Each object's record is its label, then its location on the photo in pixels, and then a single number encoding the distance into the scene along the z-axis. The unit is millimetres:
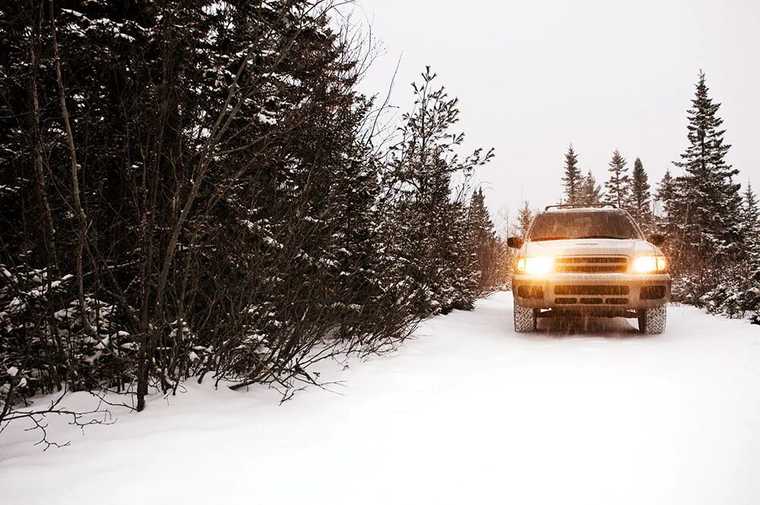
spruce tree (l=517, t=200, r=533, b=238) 50594
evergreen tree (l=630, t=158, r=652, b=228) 46941
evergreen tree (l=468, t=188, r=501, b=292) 14409
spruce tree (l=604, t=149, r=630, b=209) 49906
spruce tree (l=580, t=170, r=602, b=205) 53869
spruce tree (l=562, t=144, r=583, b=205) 53094
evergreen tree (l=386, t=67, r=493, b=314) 6430
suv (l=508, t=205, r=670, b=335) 5945
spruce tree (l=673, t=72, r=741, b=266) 25703
